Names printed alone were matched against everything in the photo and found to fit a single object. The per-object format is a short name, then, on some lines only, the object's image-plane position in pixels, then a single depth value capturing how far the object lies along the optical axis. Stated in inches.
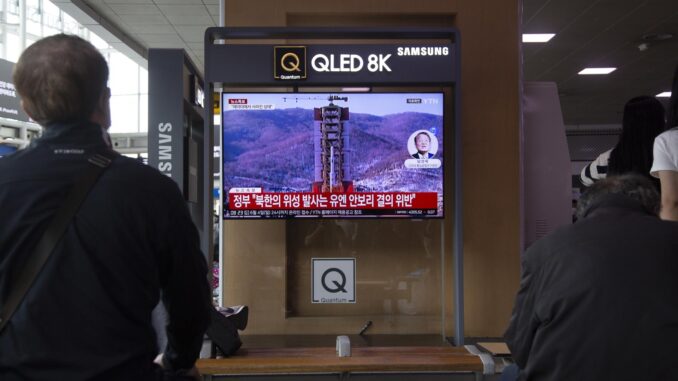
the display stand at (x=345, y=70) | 136.6
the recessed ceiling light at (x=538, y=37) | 378.6
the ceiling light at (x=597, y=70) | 467.5
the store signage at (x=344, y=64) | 137.3
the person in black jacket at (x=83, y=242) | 50.4
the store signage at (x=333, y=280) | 149.5
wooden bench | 119.7
